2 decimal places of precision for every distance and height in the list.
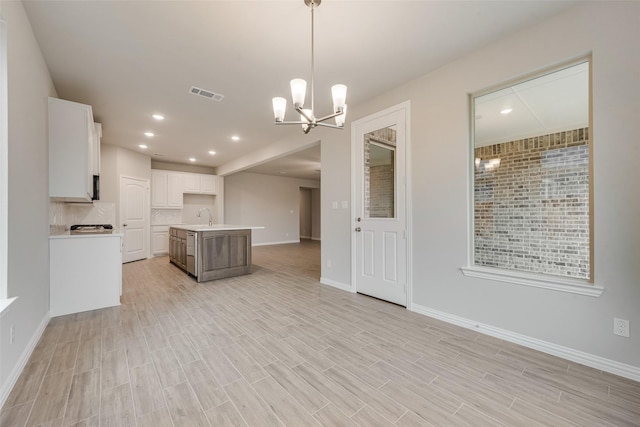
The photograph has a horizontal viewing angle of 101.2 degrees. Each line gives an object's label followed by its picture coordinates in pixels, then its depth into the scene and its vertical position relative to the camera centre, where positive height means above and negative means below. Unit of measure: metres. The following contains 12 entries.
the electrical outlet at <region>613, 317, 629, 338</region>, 1.81 -0.79
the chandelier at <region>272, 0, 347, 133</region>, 1.98 +0.88
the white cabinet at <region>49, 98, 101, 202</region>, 2.86 +0.71
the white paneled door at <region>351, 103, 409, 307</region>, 3.18 +0.10
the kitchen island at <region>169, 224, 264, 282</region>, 4.30 -0.67
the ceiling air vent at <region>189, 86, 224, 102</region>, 3.31 +1.56
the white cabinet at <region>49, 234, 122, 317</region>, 2.87 -0.69
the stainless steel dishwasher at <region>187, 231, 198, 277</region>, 4.35 -0.68
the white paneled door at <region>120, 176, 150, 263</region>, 5.95 -0.09
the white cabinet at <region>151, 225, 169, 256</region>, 6.99 -0.72
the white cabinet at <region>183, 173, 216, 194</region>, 7.59 +0.89
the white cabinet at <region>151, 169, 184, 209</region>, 6.97 +0.66
